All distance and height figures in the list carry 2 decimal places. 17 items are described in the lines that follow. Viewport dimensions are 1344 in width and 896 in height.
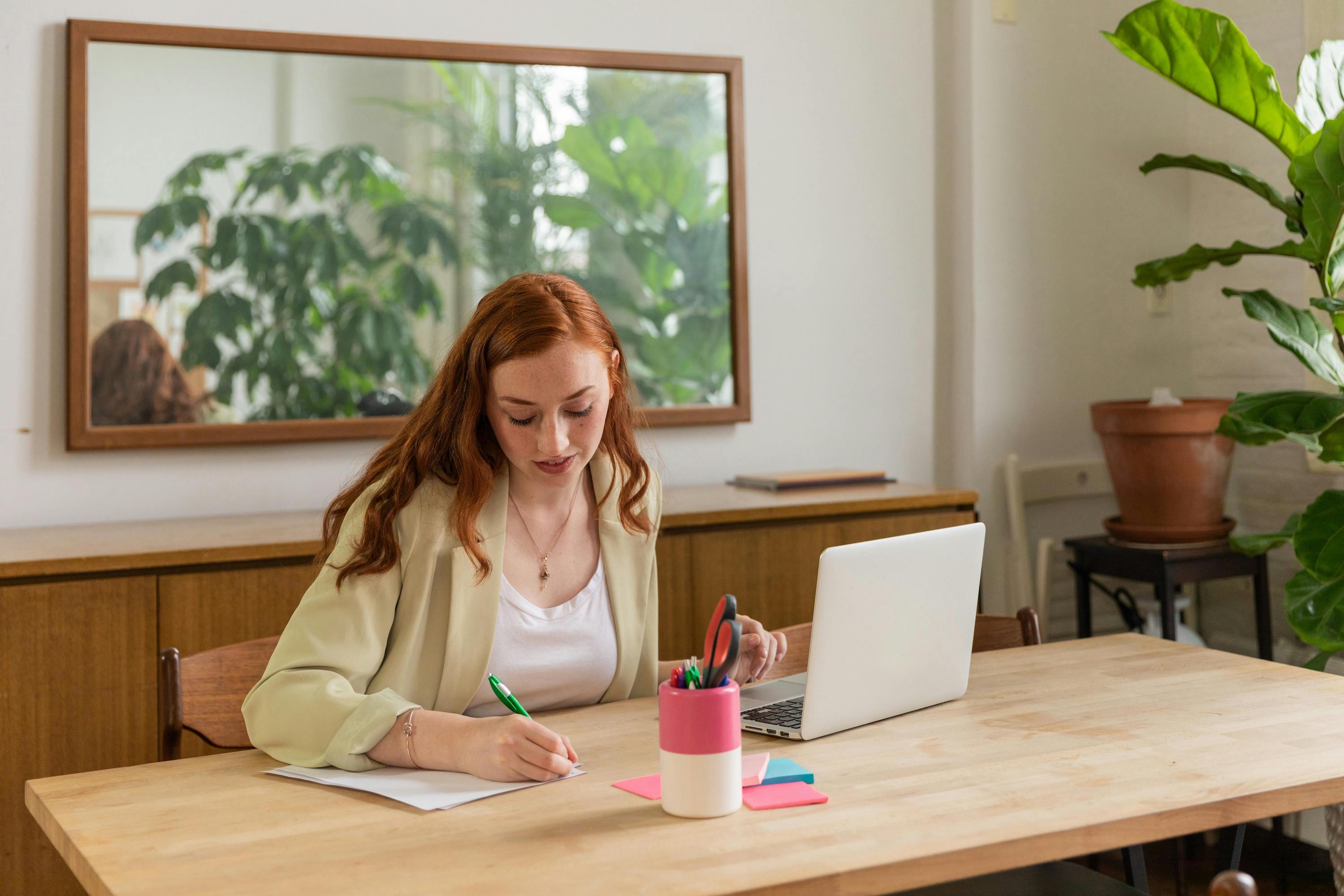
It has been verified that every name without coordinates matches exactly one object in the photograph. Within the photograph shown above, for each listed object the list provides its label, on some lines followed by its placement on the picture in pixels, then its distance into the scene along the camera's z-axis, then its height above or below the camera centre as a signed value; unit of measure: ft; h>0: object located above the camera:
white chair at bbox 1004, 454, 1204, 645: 11.59 -0.35
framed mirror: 9.02 +2.00
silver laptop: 4.73 -0.69
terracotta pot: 10.12 -0.07
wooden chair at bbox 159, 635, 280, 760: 5.38 -0.98
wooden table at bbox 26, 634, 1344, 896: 3.56 -1.14
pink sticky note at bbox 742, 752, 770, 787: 4.30 -1.08
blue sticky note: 4.33 -1.09
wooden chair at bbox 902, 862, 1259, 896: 4.98 -1.74
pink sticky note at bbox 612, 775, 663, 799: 4.25 -1.12
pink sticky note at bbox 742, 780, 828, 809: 4.11 -1.12
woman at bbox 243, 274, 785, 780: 5.09 -0.40
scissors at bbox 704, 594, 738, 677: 4.01 -0.50
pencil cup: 4.00 -0.94
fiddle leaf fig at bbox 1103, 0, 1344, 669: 8.14 +1.66
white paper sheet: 4.22 -1.12
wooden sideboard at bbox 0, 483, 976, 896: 7.16 -0.90
